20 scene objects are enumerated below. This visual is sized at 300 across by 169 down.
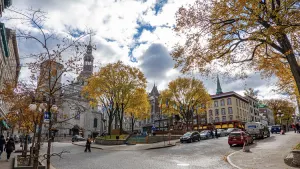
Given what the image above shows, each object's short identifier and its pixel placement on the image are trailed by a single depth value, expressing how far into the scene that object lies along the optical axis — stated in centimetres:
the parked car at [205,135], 3575
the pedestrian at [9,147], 1650
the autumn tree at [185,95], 4397
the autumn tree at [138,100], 3732
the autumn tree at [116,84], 3499
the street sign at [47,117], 951
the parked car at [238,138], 2153
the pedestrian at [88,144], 2285
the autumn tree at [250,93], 8044
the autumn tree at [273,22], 971
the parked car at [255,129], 2853
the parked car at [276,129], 4322
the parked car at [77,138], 4947
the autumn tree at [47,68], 930
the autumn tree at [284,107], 7238
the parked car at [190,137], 3003
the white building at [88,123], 6881
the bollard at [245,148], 1678
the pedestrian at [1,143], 1818
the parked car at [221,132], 4038
